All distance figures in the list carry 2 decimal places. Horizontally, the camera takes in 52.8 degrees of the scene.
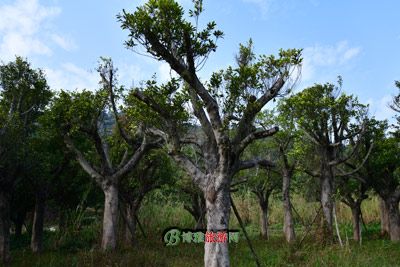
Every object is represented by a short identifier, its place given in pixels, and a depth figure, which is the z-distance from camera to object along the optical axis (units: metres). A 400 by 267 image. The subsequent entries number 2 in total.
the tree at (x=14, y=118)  17.52
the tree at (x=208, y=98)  11.95
